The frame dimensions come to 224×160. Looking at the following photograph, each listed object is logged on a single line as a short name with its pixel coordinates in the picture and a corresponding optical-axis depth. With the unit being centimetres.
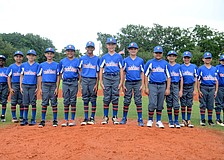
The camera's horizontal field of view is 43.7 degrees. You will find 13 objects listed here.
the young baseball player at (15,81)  810
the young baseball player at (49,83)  736
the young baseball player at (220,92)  822
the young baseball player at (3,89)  848
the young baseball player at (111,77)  706
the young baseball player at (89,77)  718
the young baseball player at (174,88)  738
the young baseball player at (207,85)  796
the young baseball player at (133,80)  712
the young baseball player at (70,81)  720
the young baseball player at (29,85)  761
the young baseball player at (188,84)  774
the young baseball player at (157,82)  710
